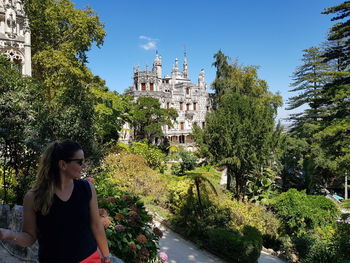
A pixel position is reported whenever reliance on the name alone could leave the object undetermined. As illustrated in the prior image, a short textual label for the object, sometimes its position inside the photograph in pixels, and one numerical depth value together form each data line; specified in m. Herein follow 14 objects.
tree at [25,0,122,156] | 18.20
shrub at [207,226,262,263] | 8.37
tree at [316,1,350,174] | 13.00
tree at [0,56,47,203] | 6.91
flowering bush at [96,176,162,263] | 5.23
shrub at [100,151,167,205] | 12.82
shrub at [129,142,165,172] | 20.73
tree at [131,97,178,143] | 31.34
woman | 2.25
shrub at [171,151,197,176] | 23.53
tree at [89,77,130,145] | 18.23
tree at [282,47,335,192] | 22.12
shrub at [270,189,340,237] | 13.31
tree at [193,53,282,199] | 16.22
